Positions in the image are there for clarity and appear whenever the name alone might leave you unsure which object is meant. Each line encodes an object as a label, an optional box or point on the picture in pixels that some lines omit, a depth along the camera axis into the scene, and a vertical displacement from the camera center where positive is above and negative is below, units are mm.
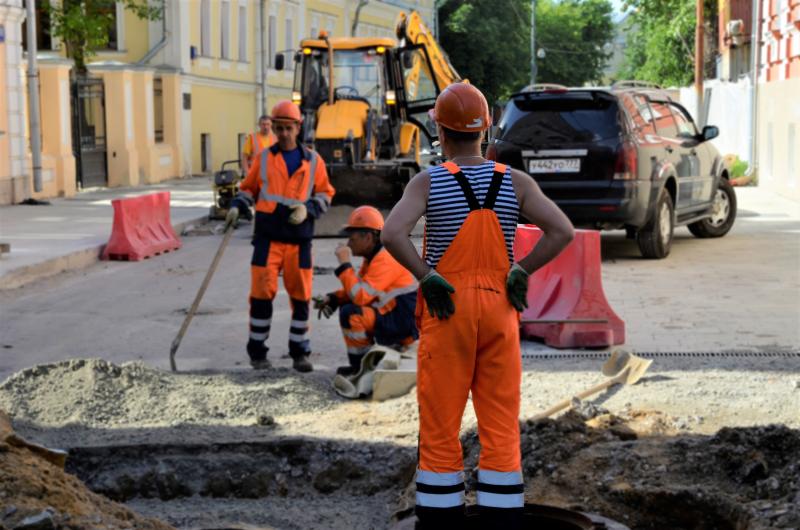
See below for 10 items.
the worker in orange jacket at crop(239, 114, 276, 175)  20641 -150
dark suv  15211 -289
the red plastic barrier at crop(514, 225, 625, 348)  9883 -1277
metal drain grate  9484 -1582
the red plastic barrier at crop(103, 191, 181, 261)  17031 -1269
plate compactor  21844 -945
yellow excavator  21219 +735
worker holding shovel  9258 -615
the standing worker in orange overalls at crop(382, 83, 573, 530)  4738 -686
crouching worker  8633 -1085
